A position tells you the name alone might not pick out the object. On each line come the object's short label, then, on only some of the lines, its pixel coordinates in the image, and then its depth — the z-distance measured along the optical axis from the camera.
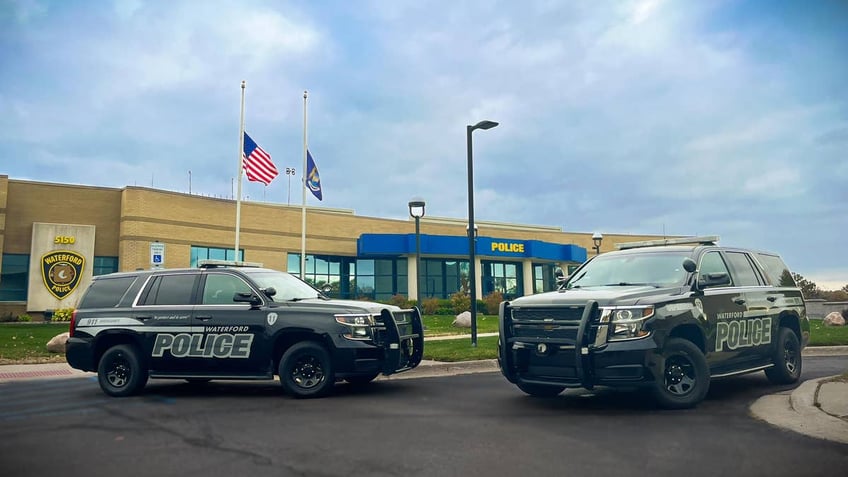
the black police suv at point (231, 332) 8.90
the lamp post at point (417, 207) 17.47
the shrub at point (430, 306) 35.45
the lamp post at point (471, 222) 15.29
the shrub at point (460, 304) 34.56
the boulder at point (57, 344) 16.59
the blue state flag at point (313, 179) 28.61
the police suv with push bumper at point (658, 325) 7.11
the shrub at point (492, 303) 35.78
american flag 27.00
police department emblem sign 31.48
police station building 31.41
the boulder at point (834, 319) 23.77
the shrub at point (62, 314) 29.75
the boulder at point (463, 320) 25.70
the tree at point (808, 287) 38.76
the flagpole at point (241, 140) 27.30
